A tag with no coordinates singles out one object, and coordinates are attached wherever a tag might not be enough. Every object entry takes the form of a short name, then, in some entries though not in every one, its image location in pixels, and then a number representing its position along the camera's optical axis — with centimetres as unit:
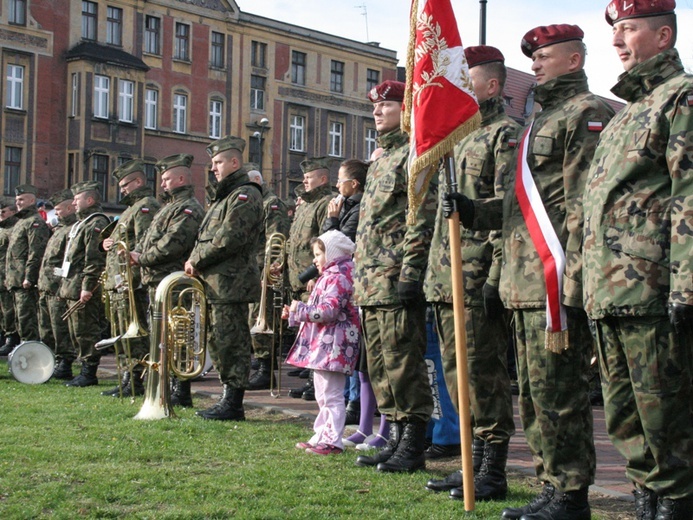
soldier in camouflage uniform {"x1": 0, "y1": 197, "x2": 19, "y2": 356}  1694
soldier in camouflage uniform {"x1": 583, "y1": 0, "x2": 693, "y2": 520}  439
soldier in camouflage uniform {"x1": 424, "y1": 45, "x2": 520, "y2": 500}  604
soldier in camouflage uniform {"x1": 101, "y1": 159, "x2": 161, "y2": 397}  1089
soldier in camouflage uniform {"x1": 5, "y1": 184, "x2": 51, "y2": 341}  1542
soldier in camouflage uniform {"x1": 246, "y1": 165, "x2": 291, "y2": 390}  1199
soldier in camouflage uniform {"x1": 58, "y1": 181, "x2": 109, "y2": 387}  1217
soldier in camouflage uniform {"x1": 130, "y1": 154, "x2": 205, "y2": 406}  1008
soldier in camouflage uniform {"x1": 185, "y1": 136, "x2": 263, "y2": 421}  910
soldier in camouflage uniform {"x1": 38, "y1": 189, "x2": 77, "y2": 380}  1316
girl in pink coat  753
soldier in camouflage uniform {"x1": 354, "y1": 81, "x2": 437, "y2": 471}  669
